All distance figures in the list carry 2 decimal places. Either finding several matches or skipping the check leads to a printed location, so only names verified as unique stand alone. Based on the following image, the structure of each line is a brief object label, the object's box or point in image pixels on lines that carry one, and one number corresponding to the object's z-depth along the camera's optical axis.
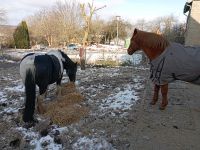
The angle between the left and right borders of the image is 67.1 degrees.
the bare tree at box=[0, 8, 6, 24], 16.41
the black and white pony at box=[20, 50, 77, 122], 2.71
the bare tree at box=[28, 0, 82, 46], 19.80
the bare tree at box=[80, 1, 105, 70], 8.44
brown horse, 2.98
